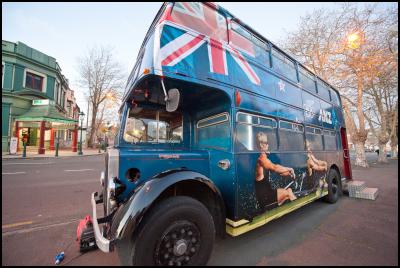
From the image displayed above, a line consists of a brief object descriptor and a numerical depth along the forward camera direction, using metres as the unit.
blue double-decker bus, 2.31
